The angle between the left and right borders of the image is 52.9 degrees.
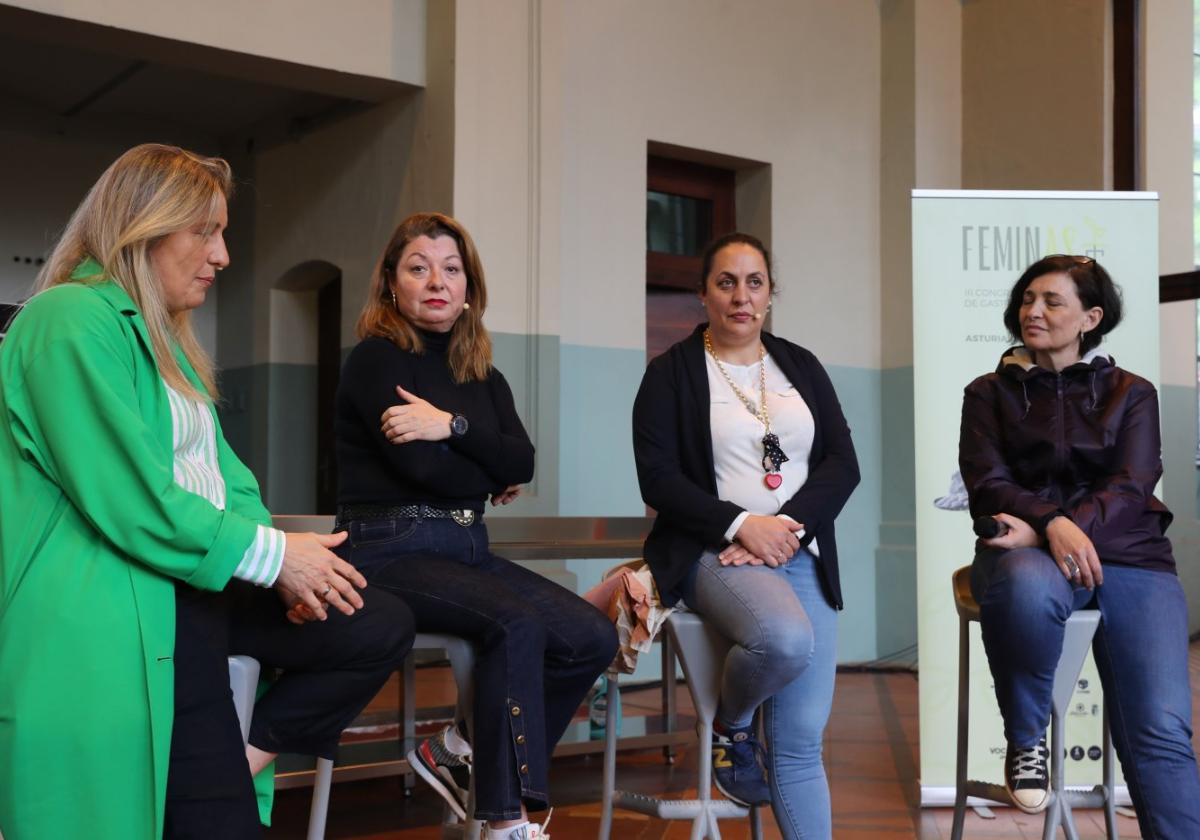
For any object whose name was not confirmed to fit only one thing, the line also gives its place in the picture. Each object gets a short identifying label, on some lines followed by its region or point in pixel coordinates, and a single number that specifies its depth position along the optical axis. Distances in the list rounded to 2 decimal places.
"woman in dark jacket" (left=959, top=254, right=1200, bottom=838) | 2.41
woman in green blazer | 1.65
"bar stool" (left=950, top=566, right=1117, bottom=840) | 2.47
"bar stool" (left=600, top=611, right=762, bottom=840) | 2.42
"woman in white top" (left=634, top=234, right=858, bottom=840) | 2.41
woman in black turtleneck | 2.20
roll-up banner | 3.59
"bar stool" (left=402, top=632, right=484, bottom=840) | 2.24
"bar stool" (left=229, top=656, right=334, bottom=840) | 1.96
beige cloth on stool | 2.53
